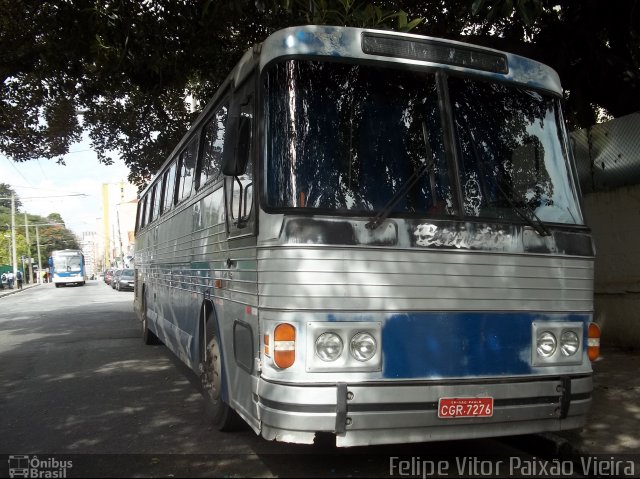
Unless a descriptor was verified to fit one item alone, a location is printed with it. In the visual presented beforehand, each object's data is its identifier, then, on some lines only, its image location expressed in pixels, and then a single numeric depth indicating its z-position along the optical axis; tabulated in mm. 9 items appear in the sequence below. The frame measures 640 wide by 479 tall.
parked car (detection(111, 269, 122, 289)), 40125
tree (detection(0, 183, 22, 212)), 90750
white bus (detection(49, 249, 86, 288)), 51094
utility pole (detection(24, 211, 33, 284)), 68950
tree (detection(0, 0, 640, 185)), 8266
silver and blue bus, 3545
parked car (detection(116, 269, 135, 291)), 37062
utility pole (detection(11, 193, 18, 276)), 48019
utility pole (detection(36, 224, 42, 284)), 68125
